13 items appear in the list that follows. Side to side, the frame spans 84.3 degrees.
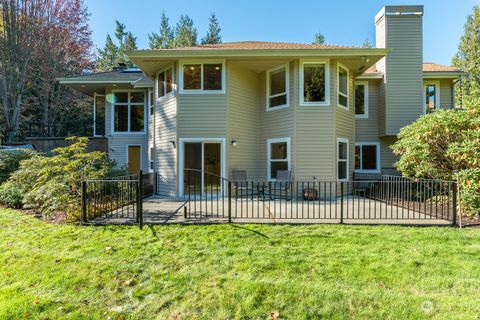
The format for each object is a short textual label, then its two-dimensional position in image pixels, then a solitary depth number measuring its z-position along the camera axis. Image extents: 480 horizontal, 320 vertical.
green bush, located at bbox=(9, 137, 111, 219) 6.27
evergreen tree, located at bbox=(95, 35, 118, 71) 31.25
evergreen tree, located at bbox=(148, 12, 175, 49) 34.53
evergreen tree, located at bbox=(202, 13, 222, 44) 34.72
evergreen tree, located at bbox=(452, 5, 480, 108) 24.34
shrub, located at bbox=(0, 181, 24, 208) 7.74
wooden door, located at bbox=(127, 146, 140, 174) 13.96
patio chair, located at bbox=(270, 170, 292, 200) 10.00
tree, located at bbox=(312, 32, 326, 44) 39.31
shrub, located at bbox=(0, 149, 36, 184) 9.49
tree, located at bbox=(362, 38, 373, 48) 40.32
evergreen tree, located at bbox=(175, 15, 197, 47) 32.75
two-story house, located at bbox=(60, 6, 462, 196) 10.00
